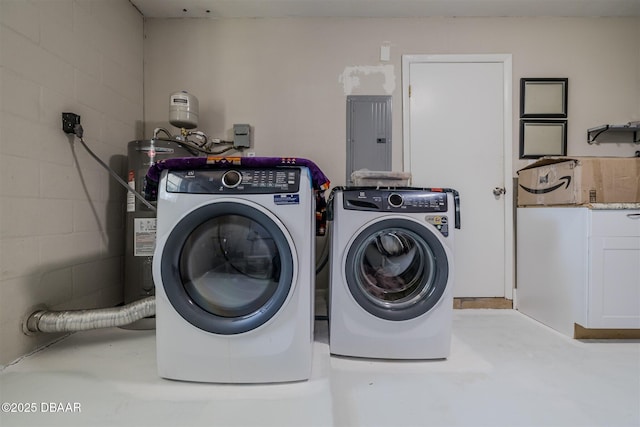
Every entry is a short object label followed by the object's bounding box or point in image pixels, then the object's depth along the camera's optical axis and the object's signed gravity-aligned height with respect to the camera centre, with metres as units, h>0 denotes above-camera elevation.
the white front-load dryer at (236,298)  1.11 -0.33
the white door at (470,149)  2.21 +0.51
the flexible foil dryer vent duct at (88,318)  1.34 -0.55
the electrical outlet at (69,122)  1.50 +0.49
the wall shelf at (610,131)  2.08 +0.64
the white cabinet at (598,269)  1.56 -0.34
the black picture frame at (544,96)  2.22 +0.94
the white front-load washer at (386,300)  1.33 -0.36
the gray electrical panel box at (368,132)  2.24 +0.65
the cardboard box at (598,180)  1.61 +0.19
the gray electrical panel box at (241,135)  2.22 +0.62
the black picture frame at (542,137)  2.21 +0.60
